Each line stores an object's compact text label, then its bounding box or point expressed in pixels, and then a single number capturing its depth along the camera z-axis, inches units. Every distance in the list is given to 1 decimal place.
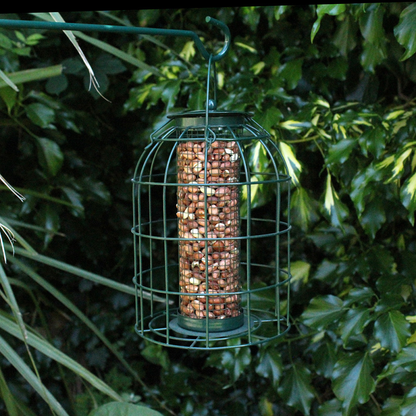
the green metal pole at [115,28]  63.2
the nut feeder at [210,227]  70.5
